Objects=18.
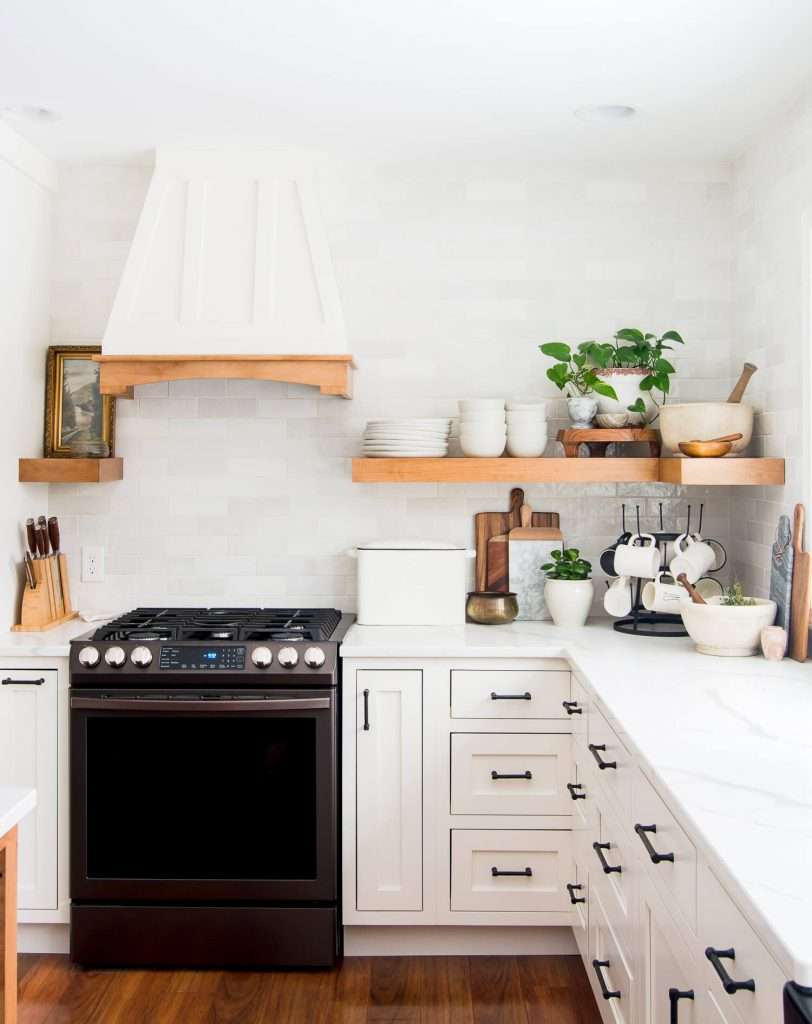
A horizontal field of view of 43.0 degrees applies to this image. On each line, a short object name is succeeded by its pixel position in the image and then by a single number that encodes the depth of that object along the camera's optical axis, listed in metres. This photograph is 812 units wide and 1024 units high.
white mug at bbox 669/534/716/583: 3.37
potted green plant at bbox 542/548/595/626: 3.46
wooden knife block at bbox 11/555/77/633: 3.43
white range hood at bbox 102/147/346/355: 3.34
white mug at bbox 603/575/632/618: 3.44
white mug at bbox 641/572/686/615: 3.26
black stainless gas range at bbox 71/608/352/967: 3.05
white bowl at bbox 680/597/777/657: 2.96
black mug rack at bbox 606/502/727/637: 3.37
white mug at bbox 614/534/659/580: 3.35
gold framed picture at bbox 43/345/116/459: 3.66
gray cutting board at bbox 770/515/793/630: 2.99
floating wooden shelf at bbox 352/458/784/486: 3.42
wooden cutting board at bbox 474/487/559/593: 3.70
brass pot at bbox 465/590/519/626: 3.47
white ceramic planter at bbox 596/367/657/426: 3.47
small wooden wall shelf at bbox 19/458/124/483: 3.48
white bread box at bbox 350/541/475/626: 3.47
